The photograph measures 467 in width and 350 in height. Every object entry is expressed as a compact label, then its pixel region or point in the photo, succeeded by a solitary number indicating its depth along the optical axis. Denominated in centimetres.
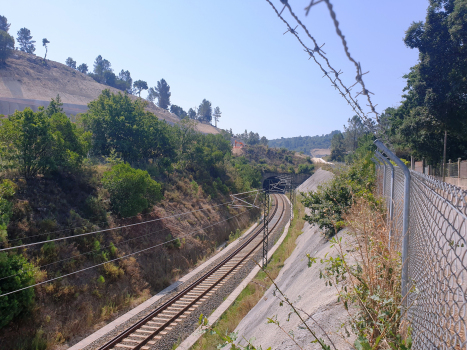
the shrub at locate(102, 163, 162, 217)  2169
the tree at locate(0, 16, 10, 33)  9569
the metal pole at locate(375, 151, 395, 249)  439
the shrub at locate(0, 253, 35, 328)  1135
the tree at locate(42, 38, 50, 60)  10106
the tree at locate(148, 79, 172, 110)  12650
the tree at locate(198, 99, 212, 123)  13950
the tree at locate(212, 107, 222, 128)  14112
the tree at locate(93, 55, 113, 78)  13262
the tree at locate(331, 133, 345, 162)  8688
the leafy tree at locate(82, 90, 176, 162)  2961
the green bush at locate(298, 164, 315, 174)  8381
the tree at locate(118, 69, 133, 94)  11989
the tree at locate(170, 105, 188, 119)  12662
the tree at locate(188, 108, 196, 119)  13462
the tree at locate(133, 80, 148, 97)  12500
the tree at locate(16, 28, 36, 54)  10475
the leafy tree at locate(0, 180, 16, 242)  1401
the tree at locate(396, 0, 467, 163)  2050
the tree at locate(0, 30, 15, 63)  7694
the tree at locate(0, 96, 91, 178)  1755
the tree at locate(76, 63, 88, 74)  11925
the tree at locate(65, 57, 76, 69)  11694
